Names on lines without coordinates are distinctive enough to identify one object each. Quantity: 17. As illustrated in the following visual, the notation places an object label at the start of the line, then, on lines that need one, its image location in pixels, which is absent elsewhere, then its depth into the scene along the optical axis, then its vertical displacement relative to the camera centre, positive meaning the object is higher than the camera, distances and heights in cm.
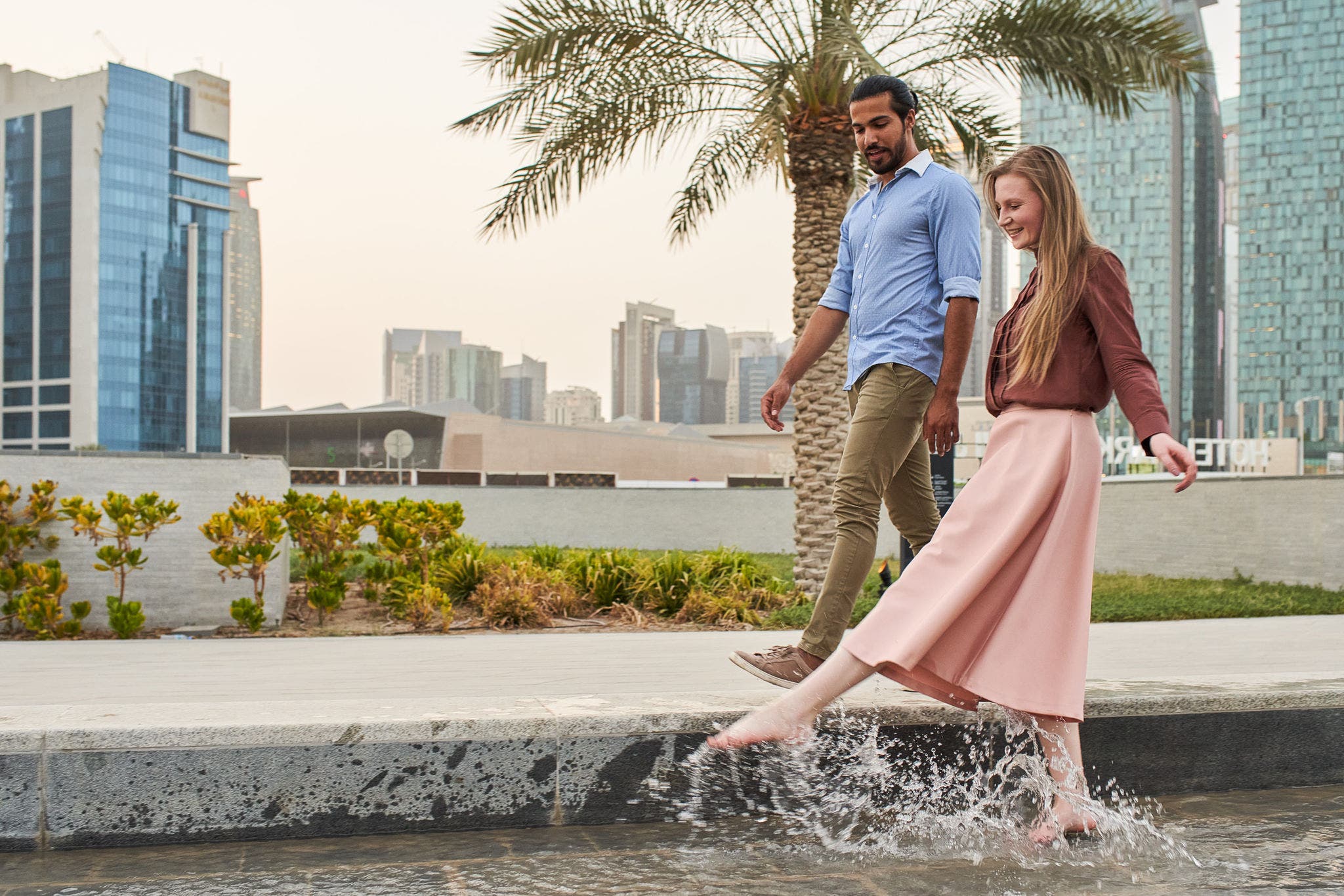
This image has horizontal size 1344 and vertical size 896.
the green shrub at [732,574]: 885 -102
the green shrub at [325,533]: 785 -61
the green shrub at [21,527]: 711 -52
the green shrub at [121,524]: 709 -50
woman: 250 -23
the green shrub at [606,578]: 847 -99
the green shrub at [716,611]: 781 -115
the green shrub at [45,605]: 681 -99
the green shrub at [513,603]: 767 -108
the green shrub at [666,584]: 824 -102
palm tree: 962 +356
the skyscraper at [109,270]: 10506 +1842
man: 315 +34
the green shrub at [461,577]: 861 -99
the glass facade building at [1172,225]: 12962 +2865
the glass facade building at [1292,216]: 12331 +2849
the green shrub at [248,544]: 714 -63
